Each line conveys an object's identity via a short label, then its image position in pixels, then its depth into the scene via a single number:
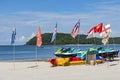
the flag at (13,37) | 16.99
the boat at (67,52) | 23.44
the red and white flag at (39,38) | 18.52
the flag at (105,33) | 19.42
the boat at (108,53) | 22.21
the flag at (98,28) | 19.91
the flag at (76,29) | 21.03
